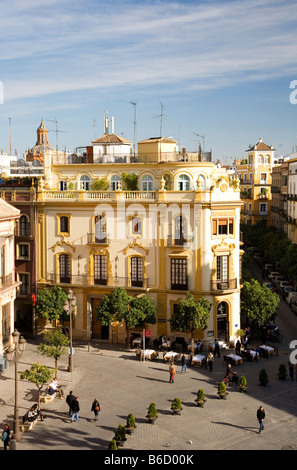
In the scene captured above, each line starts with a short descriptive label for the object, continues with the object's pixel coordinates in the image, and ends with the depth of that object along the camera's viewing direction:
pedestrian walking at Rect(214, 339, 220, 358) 40.84
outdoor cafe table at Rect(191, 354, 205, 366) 38.72
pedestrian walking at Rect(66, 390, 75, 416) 29.17
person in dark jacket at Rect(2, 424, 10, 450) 25.69
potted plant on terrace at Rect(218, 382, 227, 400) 32.34
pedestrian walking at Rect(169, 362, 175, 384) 35.22
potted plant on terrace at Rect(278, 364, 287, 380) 35.81
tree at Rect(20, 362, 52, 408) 29.75
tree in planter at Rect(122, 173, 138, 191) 48.06
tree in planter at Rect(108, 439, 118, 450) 24.05
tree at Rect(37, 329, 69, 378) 33.72
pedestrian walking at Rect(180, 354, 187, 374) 37.16
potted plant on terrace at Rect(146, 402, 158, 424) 28.58
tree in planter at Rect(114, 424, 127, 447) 25.59
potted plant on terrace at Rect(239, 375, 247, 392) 33.47
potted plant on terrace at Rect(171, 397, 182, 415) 29.83
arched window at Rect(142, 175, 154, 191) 48.09
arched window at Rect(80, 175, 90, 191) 49.81
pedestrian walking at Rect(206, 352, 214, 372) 37.59
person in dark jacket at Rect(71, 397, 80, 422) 28.75
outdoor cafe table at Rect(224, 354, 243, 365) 39.00
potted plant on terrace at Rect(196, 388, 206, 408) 31.09
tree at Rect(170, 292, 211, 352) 40.38
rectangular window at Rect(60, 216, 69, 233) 45.56
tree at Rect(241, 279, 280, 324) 43.81
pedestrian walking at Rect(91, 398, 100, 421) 28.95
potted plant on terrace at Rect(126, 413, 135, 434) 27.20
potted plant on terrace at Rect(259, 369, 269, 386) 34.72
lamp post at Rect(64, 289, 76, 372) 35.66
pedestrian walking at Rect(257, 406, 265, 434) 27.55
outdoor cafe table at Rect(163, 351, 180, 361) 39.38
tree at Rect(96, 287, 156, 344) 41.59
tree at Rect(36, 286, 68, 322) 43.59
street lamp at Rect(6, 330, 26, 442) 26.58
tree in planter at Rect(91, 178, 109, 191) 48.69
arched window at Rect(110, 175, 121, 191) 49.00
